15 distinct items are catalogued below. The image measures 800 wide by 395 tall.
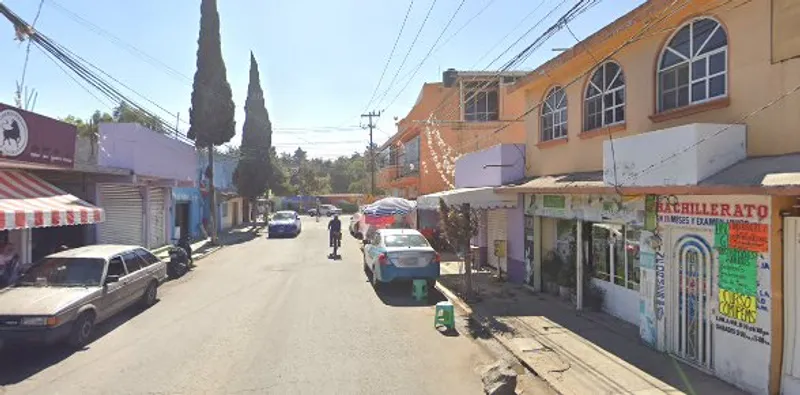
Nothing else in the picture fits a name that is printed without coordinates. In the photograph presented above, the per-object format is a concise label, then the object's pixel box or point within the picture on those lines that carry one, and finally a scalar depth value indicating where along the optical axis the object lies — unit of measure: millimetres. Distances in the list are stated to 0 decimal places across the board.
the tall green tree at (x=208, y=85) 29625
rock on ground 6625
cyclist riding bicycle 22922
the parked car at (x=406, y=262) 13422
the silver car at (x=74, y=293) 7969
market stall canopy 24891
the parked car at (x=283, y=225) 33844
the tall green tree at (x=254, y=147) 43188
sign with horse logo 11891
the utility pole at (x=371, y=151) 52850
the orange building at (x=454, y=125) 26625
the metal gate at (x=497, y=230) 16172
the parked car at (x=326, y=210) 72562
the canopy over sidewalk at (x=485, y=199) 14578
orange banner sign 6324
